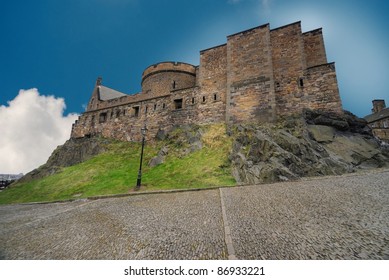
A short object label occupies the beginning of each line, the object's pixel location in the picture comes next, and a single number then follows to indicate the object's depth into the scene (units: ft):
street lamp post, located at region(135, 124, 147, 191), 35.48
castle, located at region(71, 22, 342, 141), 45.01
